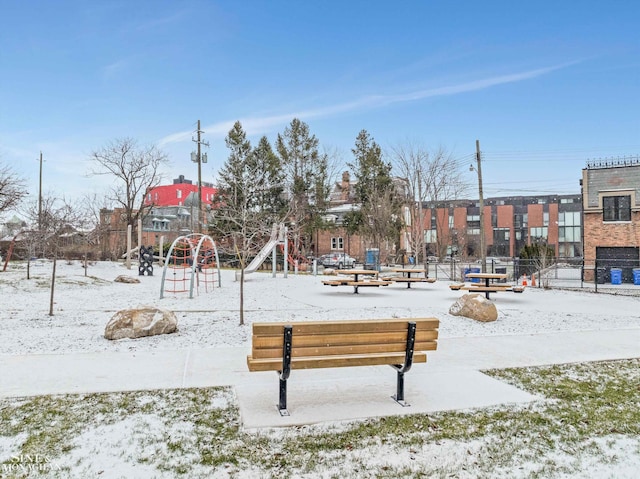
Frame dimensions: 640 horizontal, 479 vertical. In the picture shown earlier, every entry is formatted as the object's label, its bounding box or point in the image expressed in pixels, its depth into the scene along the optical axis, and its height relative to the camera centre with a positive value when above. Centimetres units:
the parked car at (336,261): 4158 -134
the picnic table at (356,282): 1684 -132
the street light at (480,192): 2816 +347
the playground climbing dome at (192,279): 1596 -175
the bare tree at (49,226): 2481 +120
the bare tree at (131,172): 4034 +658
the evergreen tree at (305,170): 5034 +850
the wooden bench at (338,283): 1698 -134
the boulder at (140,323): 810 -138
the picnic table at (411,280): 1901 -137
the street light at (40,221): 2536 +138
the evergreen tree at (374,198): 4791 +545
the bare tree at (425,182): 4591 +649
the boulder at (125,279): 2125 -152
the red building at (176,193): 8531 +996
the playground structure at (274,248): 2467 -9
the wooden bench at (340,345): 450 -100
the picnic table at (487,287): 1429 -127
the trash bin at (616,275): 2556 -156
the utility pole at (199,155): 3666 +740
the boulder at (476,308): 1036 -141
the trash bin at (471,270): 2730 -140
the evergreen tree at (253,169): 4781 +810
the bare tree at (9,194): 2506 +284
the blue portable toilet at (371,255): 4292 -79
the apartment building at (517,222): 7575 +416
